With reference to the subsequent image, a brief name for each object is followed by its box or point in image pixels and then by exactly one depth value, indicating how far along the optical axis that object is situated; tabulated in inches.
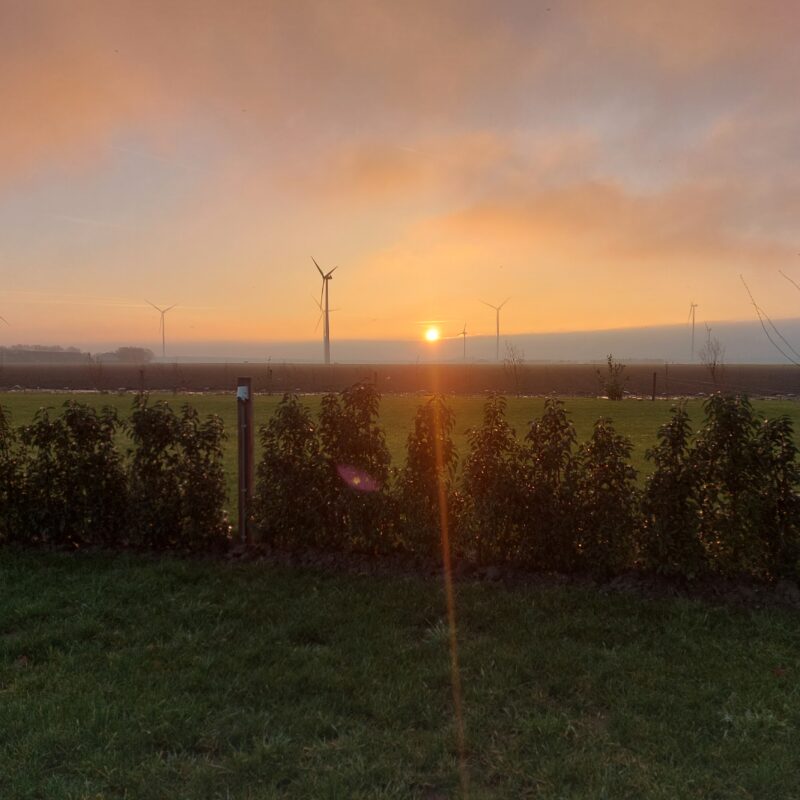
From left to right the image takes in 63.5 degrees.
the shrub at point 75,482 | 259.4
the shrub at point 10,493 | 265.1
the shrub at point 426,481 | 229.3
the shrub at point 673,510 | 205.2
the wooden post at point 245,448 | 256.1
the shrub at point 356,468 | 235.6
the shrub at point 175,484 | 252.4
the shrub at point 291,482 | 242.4
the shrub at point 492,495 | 220.8
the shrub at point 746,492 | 202.5
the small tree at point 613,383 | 1193.4
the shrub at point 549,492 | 218.8
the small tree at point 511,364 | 1717.3
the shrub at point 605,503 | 212.2
